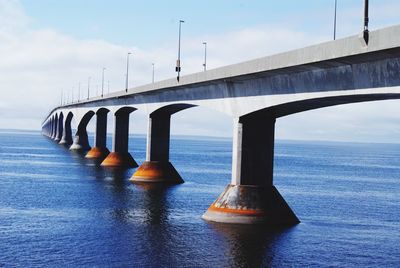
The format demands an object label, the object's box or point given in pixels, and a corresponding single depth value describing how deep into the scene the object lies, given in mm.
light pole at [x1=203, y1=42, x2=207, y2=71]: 52753
